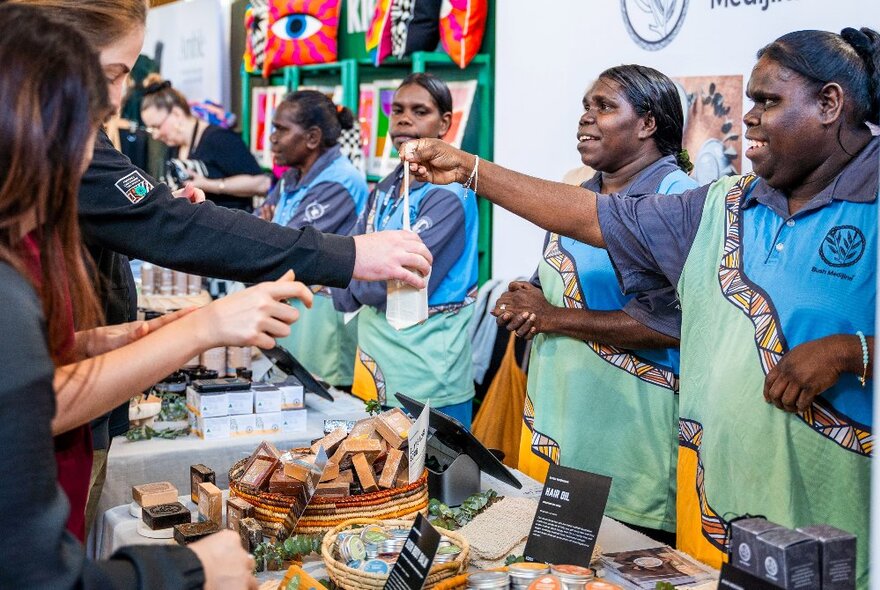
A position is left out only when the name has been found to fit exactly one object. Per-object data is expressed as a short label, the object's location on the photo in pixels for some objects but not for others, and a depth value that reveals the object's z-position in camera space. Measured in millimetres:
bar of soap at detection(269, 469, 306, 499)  1889
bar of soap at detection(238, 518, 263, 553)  1789
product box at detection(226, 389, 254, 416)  2777
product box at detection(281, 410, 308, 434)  2832
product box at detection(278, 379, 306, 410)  2879
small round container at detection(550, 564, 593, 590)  1532
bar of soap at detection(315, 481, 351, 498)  1844
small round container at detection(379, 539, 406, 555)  1680
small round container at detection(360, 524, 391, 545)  1711
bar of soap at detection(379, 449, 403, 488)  1894
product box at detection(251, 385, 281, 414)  2793
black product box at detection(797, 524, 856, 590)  1254
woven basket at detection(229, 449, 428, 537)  1834
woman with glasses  5918
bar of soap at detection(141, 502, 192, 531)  1958
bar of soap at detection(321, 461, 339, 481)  1855
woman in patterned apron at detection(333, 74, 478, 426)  3436
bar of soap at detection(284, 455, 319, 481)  1890
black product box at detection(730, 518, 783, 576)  1261
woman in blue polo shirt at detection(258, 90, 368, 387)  4367
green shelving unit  4789
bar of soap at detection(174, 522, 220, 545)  1820
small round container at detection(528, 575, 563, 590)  1473
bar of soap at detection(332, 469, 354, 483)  1875
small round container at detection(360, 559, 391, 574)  1583
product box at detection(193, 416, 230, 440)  2734
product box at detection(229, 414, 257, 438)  2771
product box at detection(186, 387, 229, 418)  2732
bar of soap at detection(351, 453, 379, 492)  1875
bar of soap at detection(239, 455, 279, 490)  1919
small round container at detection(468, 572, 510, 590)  1553
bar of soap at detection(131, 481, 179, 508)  2029
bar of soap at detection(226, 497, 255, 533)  1868
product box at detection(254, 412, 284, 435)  2795
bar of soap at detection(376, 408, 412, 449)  2014
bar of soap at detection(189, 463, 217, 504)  2072
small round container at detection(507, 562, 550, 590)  1545
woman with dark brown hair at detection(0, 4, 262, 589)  964
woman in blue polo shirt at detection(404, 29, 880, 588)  1854
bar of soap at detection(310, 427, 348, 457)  1975
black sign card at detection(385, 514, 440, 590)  1382
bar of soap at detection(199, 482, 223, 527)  1968
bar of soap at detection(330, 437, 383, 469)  1915
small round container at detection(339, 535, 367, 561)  1641
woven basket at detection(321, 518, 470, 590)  1549
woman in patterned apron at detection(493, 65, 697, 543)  2541
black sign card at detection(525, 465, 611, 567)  1659
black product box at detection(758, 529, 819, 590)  1214
